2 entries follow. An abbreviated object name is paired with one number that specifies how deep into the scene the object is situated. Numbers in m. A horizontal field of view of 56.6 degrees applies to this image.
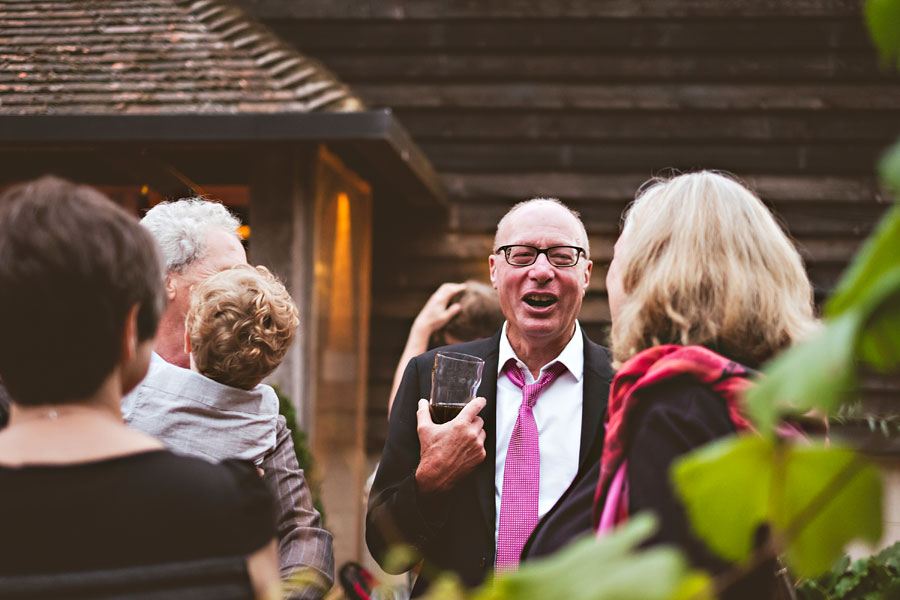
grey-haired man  1.91
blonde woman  1.39
